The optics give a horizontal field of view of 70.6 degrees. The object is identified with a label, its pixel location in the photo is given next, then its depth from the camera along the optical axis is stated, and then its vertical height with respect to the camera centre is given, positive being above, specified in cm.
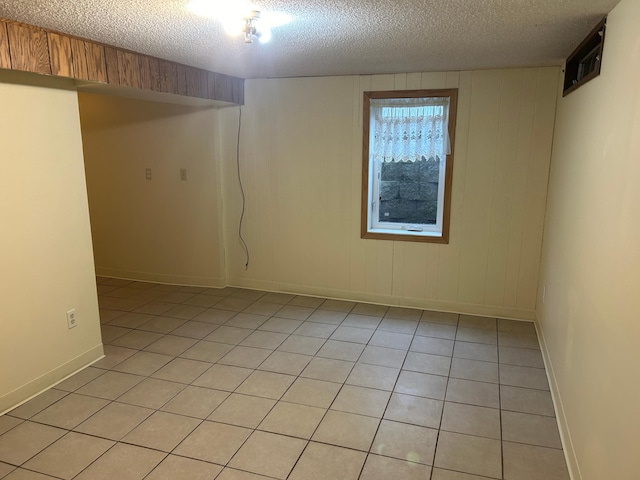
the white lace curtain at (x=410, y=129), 374 +32
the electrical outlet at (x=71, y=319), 288 -97
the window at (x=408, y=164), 375 +2
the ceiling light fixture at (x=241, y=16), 193 +68
